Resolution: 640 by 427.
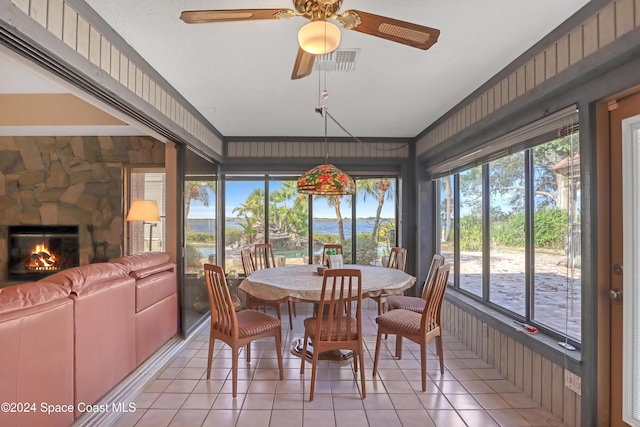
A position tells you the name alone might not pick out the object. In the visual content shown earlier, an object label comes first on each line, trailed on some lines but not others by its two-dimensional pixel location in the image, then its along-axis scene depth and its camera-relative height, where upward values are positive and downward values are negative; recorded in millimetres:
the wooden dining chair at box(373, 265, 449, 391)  2516 -833
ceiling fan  1414 +903
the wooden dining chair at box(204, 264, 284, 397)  2426 -818
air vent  2367 +1253
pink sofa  1516 -663
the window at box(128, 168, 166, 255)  4621 +356
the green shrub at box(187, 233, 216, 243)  3725 -195
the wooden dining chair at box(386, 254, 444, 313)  3212 -828
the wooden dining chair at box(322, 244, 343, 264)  4387 -353
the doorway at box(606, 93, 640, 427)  1746 -105
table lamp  4004 +128
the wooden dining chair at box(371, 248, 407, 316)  4074 -467
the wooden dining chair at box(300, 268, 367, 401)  2281 -784
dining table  2607 -533
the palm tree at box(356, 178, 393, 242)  5098 +520
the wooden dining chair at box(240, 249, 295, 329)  3480 -836
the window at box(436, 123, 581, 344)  2141 -81
